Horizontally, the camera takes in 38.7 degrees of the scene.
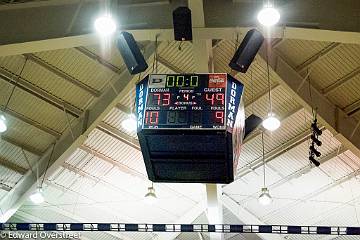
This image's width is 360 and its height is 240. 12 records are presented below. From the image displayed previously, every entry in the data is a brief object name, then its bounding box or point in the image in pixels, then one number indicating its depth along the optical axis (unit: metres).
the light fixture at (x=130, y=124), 10.92
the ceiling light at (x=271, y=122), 9.99
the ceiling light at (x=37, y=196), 12.25
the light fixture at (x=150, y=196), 12.66
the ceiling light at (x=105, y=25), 7.25
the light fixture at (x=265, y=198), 11.90
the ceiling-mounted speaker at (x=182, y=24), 6.87
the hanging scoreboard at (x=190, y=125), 6.03
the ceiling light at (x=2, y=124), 10.01
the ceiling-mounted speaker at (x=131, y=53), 7.29
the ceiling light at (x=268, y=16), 6.88
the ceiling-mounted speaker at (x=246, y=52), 7.11
